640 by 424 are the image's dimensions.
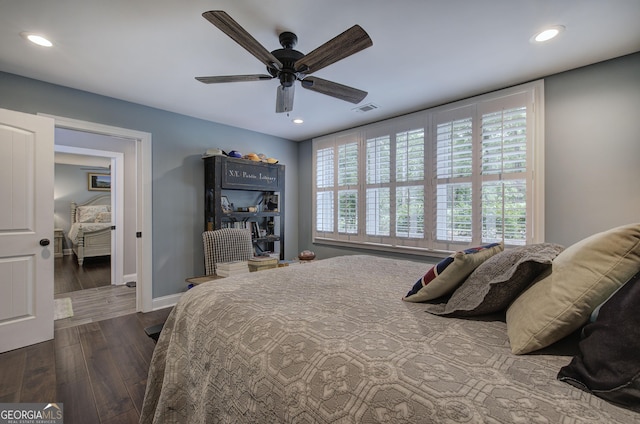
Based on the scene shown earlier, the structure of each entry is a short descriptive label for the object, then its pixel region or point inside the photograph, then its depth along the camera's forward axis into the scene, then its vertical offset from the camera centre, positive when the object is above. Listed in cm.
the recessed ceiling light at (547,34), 199 +130
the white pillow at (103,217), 707 -10
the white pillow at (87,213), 712 +0
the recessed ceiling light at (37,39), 208 +133
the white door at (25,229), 253 -15
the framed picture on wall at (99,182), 785 +89
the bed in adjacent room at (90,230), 644 -41
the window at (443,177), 281 +42
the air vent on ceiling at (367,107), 348 +133
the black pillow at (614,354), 61 -34
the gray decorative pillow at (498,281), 99 -26
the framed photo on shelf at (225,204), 393 +11
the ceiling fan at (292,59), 157 +101
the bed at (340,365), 65 -43
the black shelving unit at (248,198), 382 +22
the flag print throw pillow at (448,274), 122 -28
